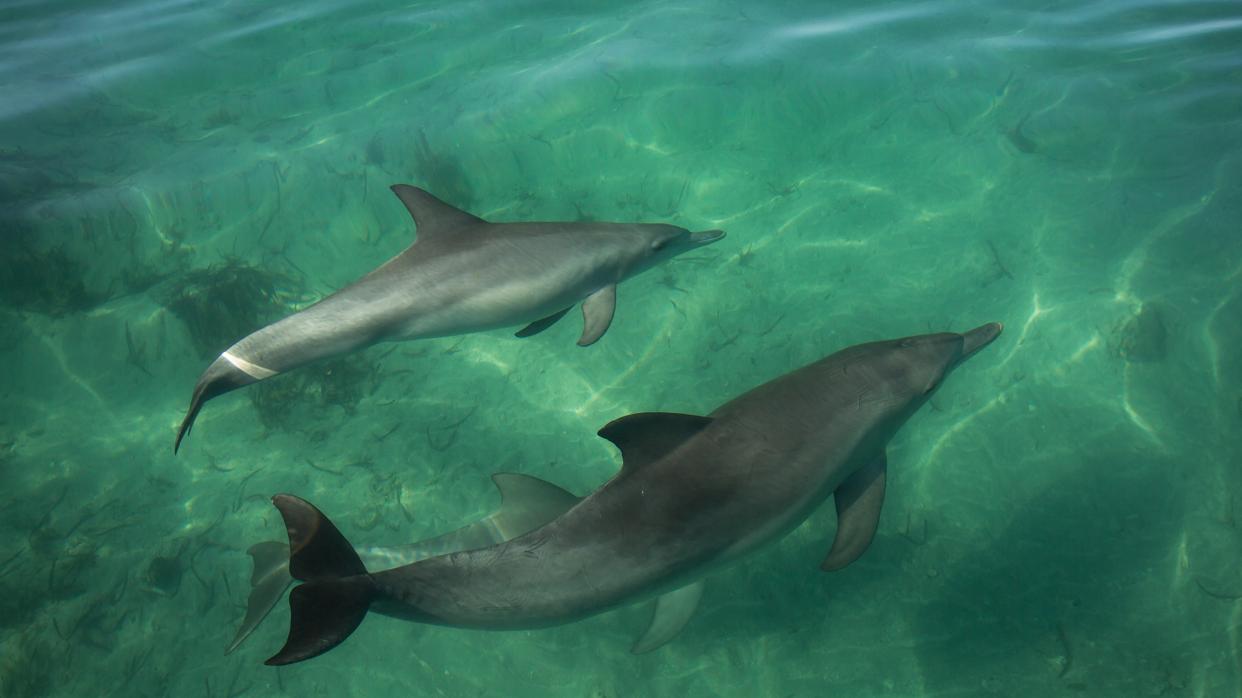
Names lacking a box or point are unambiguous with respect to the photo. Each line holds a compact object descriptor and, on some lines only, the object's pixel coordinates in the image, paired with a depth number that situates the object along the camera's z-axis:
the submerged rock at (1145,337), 6.70
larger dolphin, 3.92
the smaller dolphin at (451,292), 5.31
